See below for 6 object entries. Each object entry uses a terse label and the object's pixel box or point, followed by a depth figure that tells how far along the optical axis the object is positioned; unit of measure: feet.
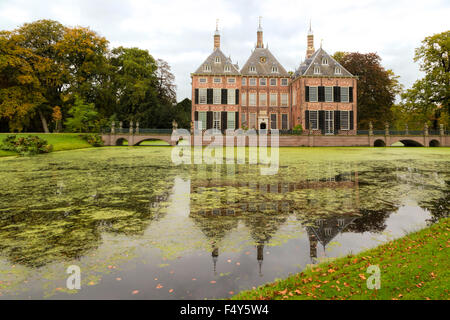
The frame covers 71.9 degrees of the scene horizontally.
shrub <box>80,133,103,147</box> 109.81
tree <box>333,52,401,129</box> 138.72
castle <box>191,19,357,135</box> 124.06
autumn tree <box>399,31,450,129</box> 123.95
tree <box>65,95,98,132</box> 115.65
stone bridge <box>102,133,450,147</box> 117.60
